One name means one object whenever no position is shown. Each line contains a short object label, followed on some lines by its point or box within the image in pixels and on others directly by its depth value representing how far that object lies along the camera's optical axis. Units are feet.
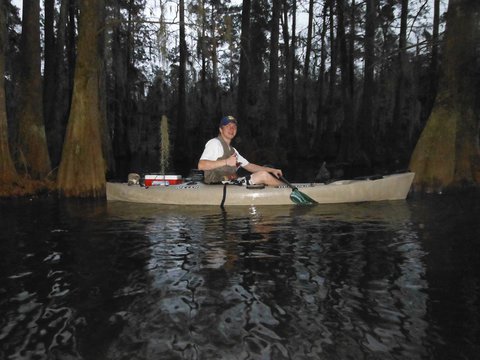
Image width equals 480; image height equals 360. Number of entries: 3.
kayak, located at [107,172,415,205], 25.16
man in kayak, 24.45
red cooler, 28.07
